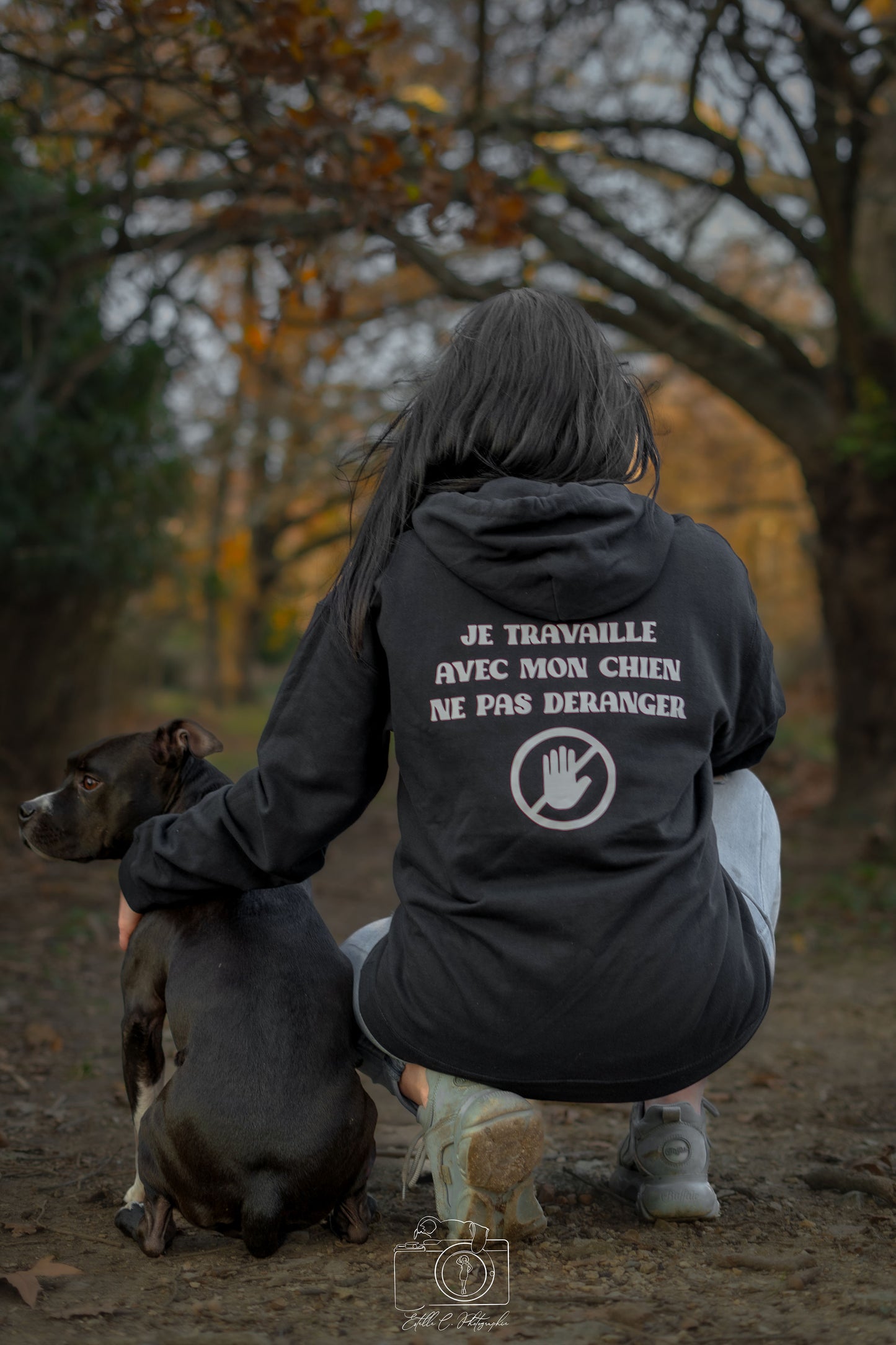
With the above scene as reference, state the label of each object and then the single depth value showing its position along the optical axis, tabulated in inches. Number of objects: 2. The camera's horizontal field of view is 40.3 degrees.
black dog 102.3
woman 94.6
